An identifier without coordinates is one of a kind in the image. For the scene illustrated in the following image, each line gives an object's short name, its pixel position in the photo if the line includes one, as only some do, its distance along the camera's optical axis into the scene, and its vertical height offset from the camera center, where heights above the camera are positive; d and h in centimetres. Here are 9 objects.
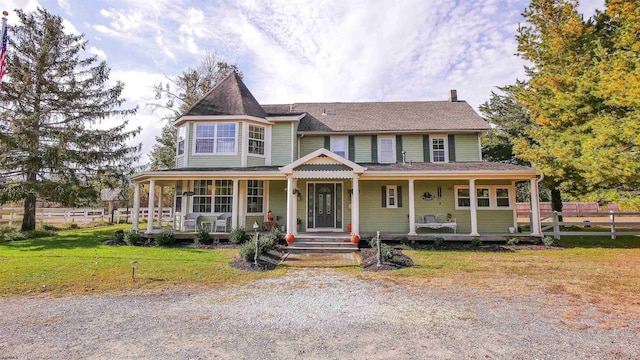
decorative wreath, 1441 +47
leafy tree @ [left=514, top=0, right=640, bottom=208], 1025 +428
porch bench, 1311 -68
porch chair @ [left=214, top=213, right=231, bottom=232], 1319 -61
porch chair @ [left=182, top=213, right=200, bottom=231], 1355 -63
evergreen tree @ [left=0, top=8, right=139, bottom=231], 1605 +499
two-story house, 1292 +146
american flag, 893 +464
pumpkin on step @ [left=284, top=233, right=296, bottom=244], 1162 -119
